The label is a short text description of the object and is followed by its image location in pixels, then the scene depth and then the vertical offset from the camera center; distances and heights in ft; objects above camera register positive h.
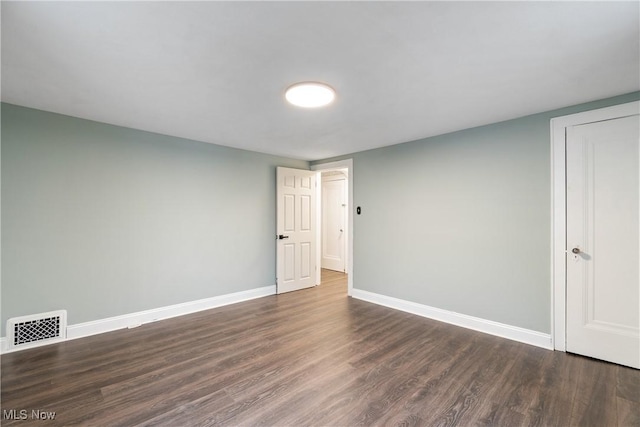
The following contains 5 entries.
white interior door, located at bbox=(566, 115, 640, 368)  7.48 -0.76
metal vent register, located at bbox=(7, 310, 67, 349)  8.33 -3.65
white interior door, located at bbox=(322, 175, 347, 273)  21.11 -0.74
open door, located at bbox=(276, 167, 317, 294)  15.08 -0.92
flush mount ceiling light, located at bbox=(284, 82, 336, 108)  6.97 +3.18
